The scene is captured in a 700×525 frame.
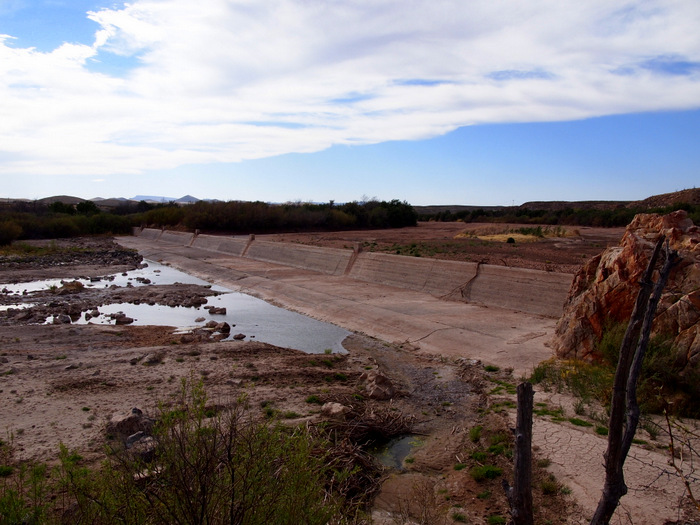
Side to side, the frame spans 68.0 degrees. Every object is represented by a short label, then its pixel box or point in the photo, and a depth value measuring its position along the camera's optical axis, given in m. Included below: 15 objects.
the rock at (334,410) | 7.80
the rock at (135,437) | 6.51
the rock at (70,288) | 21.75
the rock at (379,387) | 9.20
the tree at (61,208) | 67.56
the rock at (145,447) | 5.73
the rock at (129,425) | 6.89
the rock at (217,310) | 18.10
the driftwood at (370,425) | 7.44
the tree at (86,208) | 68.06
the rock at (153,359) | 10.83
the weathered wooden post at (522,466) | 3.51
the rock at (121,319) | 16.08
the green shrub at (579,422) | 7.26
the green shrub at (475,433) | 7.44
